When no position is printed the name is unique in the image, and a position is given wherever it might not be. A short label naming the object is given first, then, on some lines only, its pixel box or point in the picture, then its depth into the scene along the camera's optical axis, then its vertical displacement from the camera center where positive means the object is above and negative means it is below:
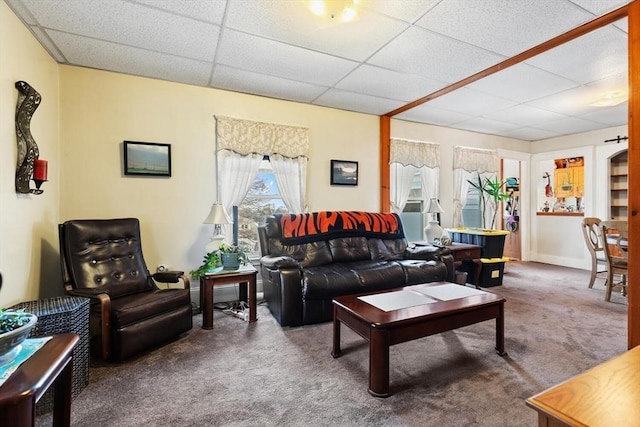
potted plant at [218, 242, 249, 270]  3.08 -0.46
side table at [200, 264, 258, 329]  2.85 -0.69
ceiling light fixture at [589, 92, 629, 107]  3.54 +1.31
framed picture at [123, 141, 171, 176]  3.21 +0.58
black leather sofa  2.89 -0.58
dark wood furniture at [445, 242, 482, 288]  4.18 -0.64
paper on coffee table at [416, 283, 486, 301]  2.37 -0.67
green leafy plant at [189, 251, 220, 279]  2.98 -0.53
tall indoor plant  5.17 +0.32
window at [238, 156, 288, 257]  3.92 +0.07
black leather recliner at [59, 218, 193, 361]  2.17 -0.62
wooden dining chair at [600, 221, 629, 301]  3.53 -0.54
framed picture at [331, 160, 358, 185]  4.34 +0.56
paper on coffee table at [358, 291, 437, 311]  2.15 -0.67
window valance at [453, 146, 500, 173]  5.39 +0.92
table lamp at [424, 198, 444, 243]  4.46 -0.30
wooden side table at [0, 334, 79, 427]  1.00 -0.61
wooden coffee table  1.82 -0.69
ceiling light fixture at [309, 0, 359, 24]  1.96 +1.35
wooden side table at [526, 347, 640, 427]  0.88 -0.60
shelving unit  5.25 +0.40
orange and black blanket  3.59 -0.18
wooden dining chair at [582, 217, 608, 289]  4.04 -0.45
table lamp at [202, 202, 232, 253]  3.18 -0.08
